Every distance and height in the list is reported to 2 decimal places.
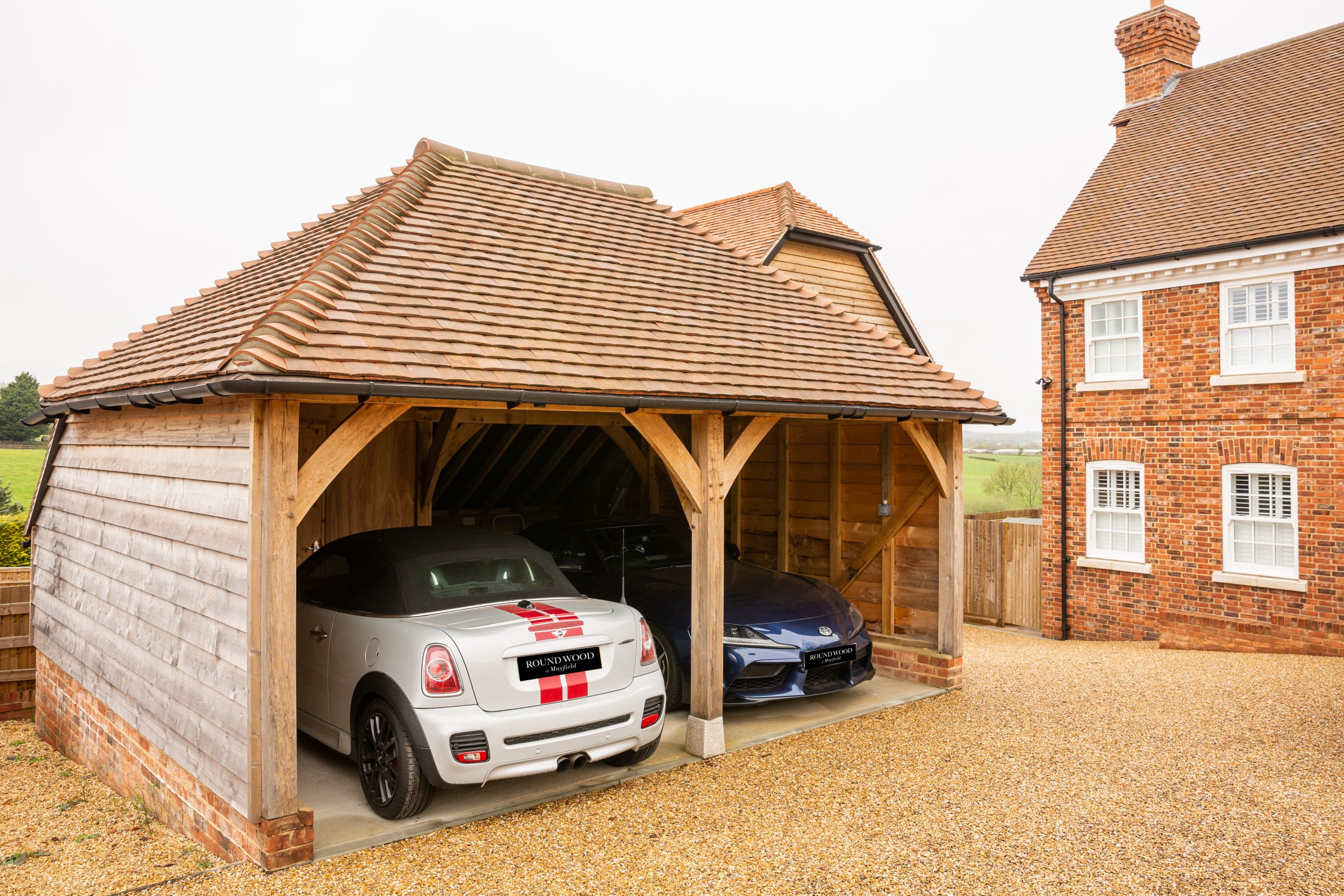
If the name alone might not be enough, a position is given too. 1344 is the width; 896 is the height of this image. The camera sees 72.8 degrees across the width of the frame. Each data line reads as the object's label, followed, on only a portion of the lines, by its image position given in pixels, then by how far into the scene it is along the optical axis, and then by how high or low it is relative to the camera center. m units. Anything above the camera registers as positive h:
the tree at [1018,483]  42.03 -1.89
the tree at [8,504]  26.55 -1.80
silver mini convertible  4.98 -1.31
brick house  12.06 +1.02
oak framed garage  4.77 +0.04
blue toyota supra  7.08 -1.37
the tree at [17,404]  39.25 +1.81
